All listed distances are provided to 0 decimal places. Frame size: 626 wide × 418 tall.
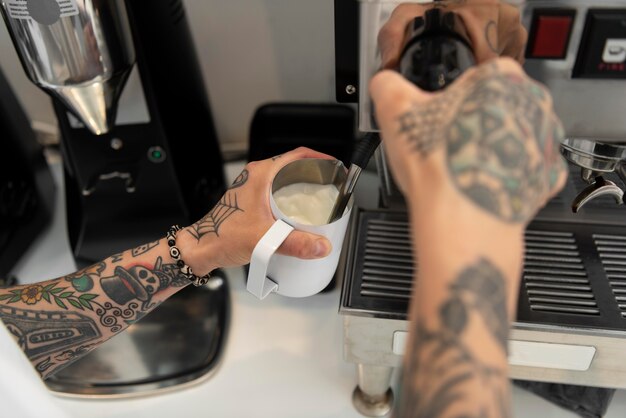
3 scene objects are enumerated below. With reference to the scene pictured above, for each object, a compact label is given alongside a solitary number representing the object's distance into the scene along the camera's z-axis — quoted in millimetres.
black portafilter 419
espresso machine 422
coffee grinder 579
